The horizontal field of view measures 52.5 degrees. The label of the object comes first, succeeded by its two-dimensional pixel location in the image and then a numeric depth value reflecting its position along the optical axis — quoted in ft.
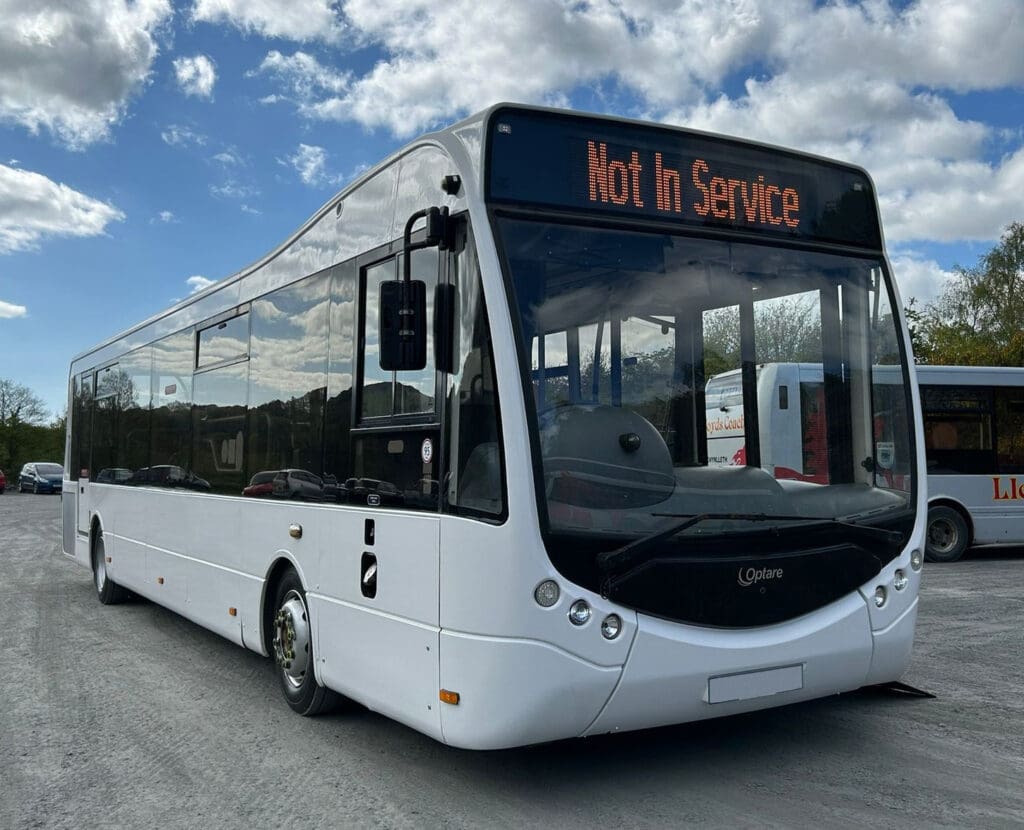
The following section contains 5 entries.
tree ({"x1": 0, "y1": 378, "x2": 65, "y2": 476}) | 229.66
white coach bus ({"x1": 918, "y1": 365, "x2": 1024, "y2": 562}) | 52.16
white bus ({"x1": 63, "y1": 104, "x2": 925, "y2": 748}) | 14.70
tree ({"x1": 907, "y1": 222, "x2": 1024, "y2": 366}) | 144.97
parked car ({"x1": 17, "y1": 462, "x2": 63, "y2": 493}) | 167.43
